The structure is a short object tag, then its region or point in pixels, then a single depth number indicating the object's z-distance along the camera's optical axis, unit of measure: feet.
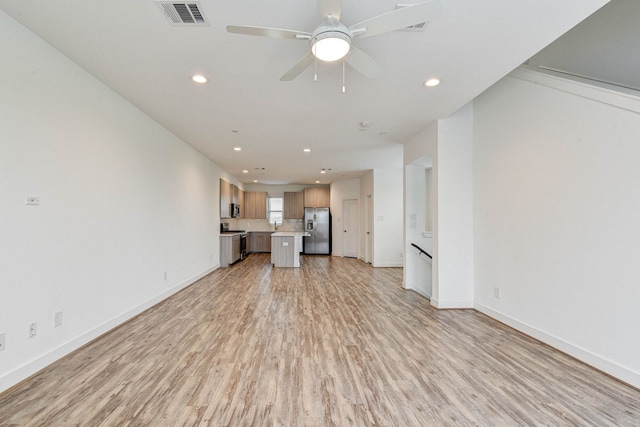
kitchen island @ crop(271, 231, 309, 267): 24.31
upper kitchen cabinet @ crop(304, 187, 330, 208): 33.83
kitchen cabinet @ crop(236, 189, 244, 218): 30.94
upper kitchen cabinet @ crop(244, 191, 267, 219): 33.83
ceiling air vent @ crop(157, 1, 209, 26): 5.92
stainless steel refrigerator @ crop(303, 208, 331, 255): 32.89
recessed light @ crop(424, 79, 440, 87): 9.14
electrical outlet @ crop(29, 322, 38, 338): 6.97
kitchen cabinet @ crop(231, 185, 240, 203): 27.30
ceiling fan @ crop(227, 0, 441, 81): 4.99
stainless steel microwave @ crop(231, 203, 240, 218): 27.13
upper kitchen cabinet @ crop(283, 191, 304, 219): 34.60
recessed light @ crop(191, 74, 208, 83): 8.86
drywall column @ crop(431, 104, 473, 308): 12.80
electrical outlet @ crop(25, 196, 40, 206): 6.95
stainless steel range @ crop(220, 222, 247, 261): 25.80
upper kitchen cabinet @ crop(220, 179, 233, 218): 23.82
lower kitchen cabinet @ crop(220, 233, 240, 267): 23.80
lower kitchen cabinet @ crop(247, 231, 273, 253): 34.45
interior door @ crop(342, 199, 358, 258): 30.99
